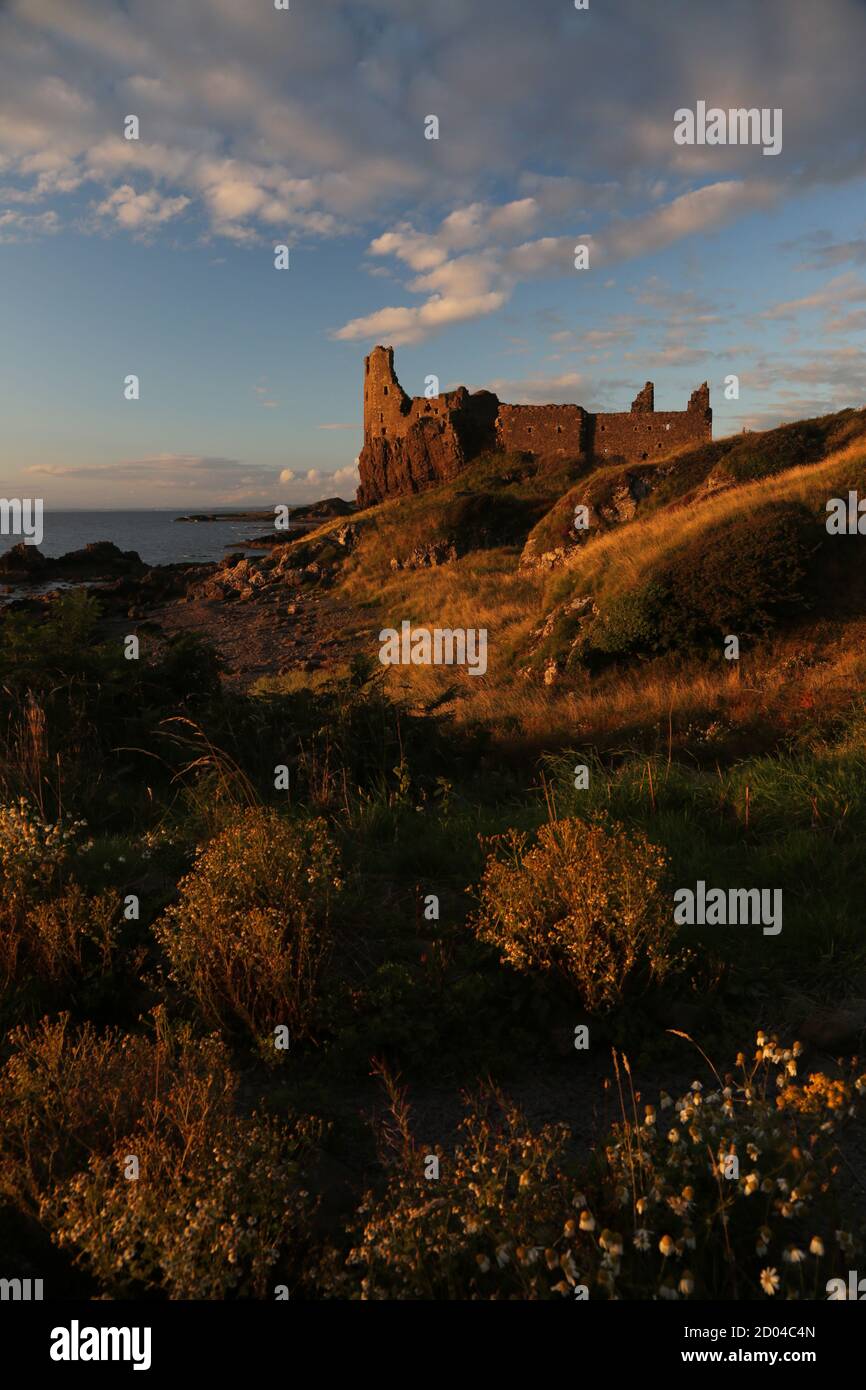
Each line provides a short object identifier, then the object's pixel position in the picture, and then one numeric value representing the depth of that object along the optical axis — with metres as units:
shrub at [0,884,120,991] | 4.03
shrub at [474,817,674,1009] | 3.80
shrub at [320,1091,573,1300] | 2.20
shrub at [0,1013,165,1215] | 2.68
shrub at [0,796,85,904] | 4.56
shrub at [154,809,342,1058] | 3.78
